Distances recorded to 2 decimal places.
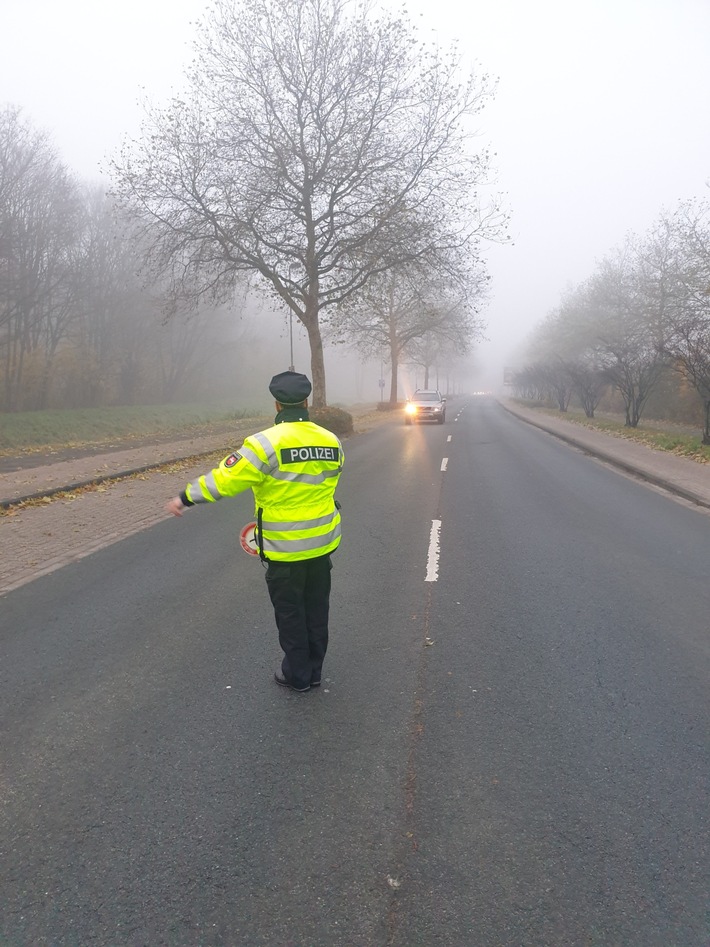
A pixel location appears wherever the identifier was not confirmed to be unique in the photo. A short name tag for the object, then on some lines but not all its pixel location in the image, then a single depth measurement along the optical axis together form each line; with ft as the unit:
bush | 74.49
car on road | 106.63
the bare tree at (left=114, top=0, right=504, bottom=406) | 67.46
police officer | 11.66
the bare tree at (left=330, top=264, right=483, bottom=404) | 96.48
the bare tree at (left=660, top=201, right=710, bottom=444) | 60.80
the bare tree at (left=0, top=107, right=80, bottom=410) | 95.96
